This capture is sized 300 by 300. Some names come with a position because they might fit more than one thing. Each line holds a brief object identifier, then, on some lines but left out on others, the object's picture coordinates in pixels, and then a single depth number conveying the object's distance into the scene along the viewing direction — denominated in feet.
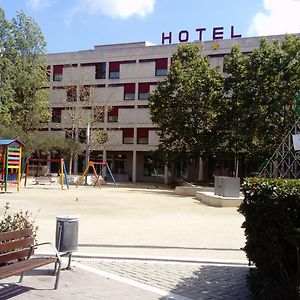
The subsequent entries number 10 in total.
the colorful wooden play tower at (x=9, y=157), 75.97
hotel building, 168.76
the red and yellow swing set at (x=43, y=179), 111.25
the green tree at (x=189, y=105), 124.77
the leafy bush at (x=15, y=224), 22.06
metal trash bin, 23.47
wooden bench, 17.53
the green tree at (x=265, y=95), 111.75
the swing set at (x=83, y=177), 106.07
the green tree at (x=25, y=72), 125.63
